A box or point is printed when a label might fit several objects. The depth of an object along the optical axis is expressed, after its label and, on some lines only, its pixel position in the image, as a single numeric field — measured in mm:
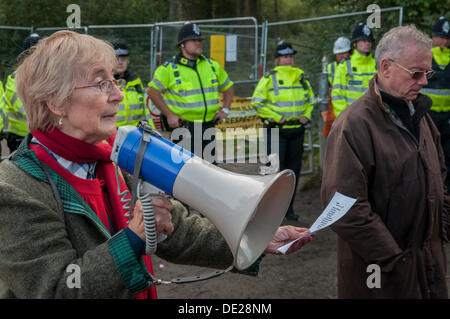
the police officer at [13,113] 6586
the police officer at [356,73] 6809
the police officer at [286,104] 6773
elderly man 2490
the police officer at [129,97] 6457
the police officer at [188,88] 6355
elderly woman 1481
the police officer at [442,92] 6355
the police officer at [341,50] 7614
